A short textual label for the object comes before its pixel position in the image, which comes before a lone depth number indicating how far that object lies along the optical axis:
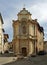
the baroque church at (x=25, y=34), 23.86
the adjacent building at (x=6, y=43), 28.76
